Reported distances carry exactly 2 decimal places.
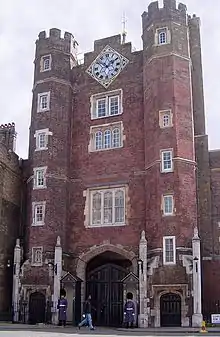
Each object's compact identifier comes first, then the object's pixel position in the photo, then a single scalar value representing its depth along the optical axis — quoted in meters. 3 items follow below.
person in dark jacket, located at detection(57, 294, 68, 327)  29.34
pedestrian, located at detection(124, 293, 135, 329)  28.10
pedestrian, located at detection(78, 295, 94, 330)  27.20
